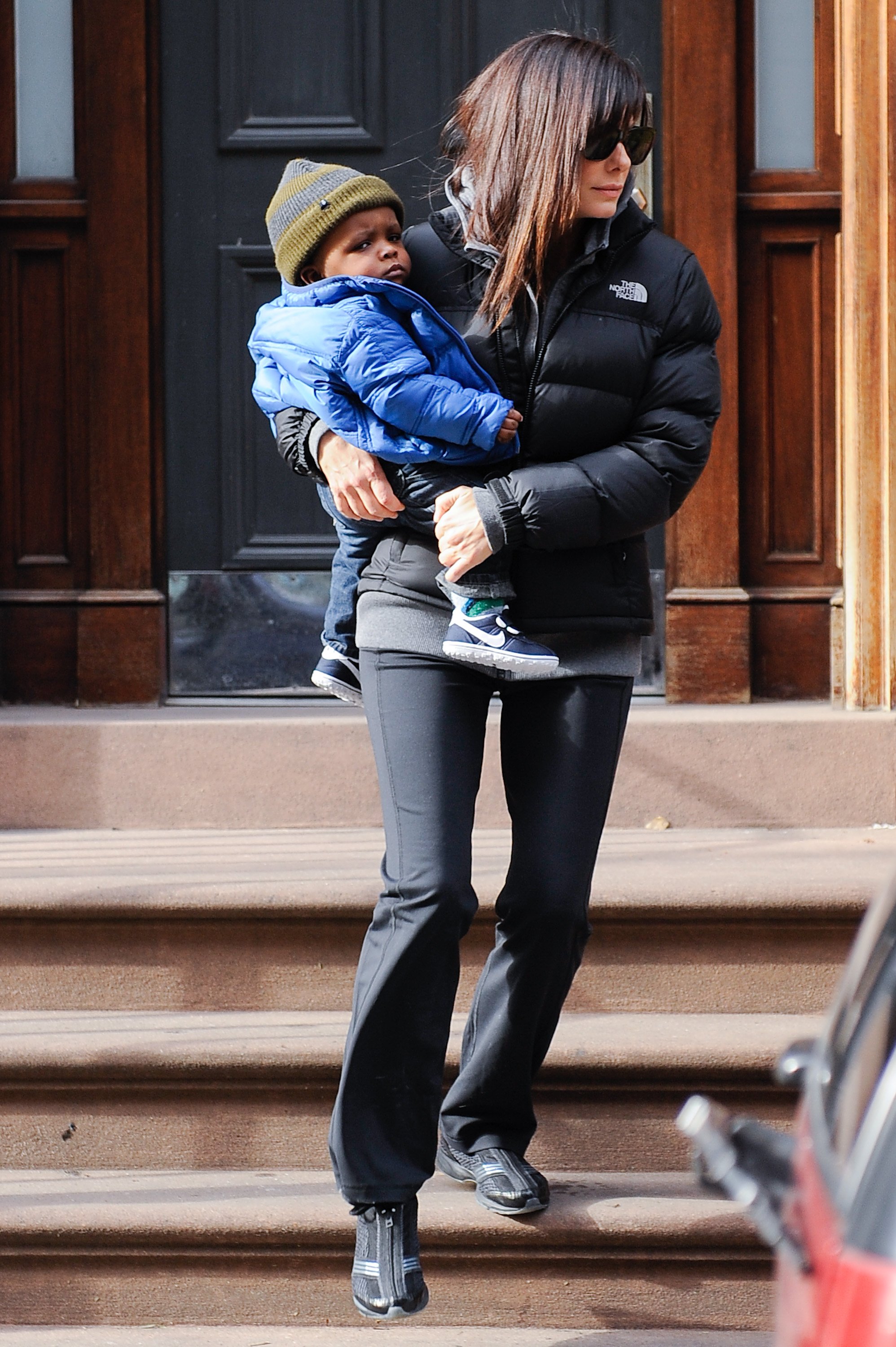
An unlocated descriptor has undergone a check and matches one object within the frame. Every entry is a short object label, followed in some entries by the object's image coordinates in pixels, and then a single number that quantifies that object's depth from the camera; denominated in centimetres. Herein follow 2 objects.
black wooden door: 877
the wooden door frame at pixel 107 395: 857
